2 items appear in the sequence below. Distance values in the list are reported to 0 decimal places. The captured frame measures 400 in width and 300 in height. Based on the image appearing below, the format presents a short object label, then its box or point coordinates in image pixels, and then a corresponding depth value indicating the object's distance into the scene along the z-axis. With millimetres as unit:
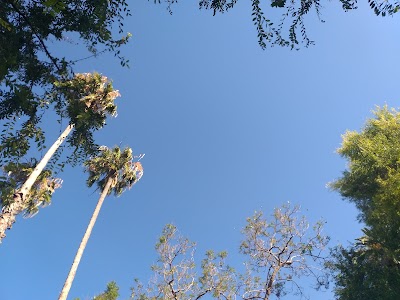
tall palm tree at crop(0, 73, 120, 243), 4090
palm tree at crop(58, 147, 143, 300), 18906
